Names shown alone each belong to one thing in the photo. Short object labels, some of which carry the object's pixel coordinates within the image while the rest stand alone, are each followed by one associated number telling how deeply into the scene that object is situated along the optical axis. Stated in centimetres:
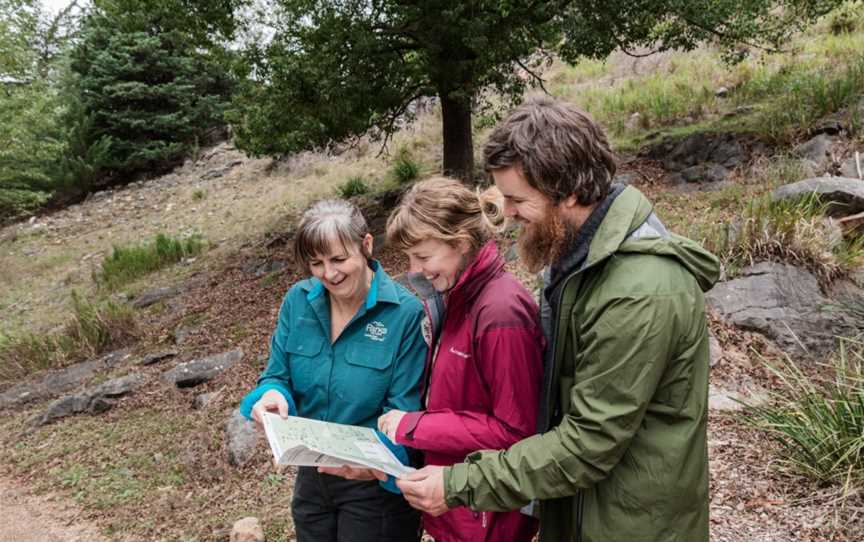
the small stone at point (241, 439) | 455
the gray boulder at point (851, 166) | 657
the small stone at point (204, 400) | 567
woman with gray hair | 201
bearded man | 129
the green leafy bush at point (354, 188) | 1210
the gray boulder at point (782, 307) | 431
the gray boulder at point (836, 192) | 537
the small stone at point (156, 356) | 712
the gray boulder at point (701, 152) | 848
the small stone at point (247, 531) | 350
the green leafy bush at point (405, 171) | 1183
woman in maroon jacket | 158
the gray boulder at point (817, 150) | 709
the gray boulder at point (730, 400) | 365
